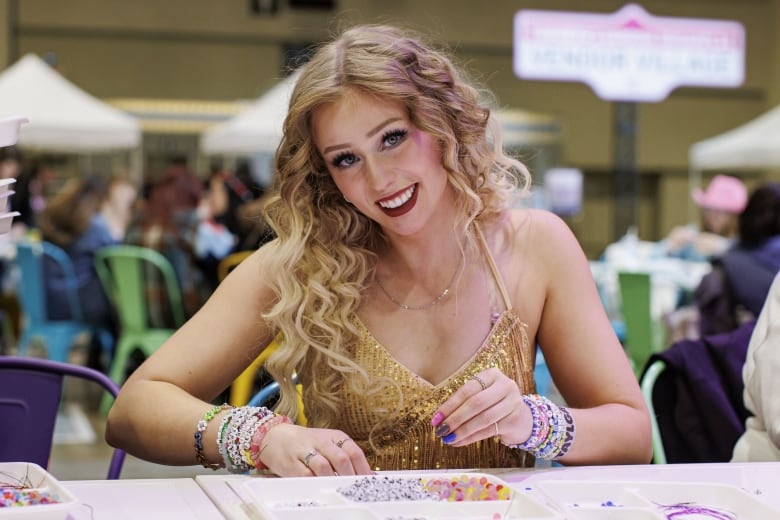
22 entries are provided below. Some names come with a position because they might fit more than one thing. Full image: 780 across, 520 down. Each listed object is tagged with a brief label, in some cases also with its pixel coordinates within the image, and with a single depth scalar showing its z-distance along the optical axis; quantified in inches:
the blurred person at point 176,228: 249.3
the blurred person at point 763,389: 65.1
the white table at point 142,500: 48.6
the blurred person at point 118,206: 331.3
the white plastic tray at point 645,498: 48.2
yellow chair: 190.4
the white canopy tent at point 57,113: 320.5
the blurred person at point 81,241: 254.2
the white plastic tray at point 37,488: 42.9
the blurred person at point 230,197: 294.2
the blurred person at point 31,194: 357.4
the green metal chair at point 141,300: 235.3
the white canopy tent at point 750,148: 356.5
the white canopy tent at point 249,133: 337.4
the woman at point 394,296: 69.9
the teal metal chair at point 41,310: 247.1
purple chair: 74.5
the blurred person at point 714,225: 293.3
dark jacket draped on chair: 77.4
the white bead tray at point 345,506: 45.4
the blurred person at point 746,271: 170.1
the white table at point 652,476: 52.4
